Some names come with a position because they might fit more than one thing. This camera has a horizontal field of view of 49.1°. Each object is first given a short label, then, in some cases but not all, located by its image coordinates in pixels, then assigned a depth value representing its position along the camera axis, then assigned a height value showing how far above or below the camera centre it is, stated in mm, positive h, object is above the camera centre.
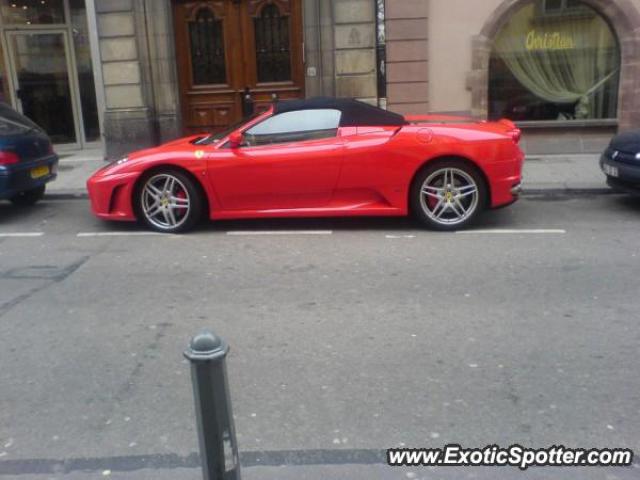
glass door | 14367 +52
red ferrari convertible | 7332 -1015
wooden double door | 12852 +393
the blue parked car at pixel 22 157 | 8336 -890
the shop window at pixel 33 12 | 14195 +1420
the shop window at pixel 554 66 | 12477 -71
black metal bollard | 2240 -1076
